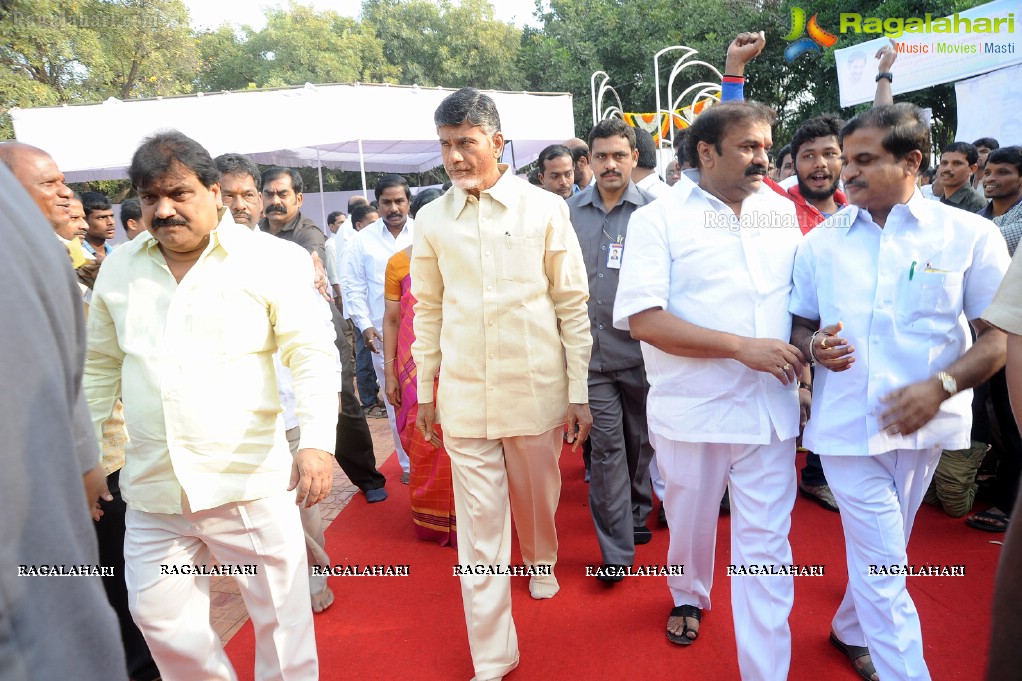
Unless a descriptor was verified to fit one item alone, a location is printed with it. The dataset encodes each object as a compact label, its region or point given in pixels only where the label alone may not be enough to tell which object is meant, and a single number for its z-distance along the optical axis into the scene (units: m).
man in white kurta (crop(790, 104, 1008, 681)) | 2.38
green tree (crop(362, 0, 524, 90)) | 34.12
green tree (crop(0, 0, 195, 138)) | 18.97
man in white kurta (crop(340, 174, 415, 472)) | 5.79
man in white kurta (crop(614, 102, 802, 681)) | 2.60
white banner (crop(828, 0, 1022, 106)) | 8.95
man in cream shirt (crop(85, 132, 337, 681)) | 2.25
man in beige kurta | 2.86
